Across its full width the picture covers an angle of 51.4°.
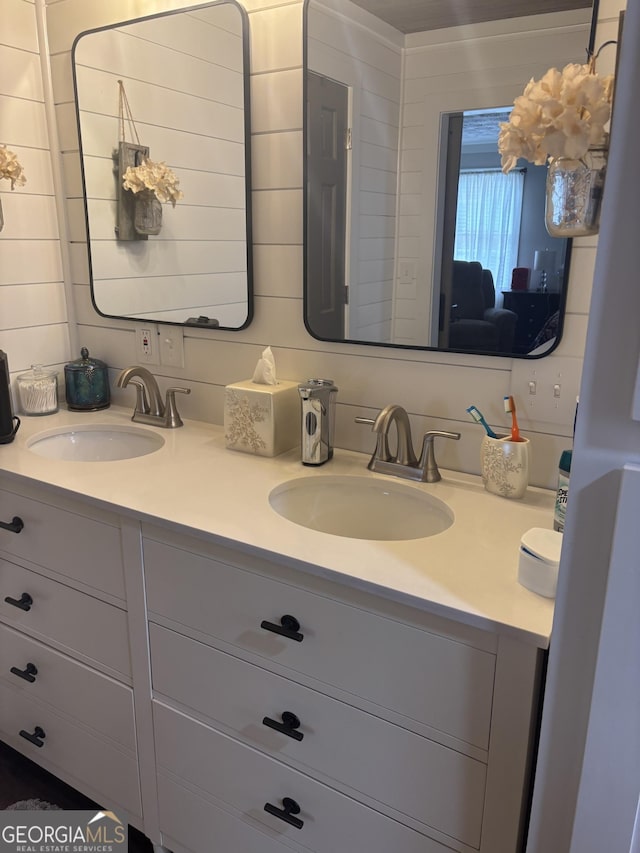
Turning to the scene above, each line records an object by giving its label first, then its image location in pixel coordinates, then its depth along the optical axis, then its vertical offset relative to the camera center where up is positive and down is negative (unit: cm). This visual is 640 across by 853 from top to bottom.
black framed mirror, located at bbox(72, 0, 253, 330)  157 +22
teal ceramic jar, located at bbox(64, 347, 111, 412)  190 -39
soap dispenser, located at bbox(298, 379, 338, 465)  145 -36
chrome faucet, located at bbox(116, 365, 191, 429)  177 -41
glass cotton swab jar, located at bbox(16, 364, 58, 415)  186 -40
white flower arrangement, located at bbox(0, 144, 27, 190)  165 +19
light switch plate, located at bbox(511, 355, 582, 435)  128 -26
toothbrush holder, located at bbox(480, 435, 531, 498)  128 -41
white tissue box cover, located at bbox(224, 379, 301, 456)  151 -38
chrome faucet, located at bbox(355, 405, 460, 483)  137 -43
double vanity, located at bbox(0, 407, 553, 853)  97 -67
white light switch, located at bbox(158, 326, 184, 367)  181 -27
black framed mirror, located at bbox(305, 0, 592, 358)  123 +13
